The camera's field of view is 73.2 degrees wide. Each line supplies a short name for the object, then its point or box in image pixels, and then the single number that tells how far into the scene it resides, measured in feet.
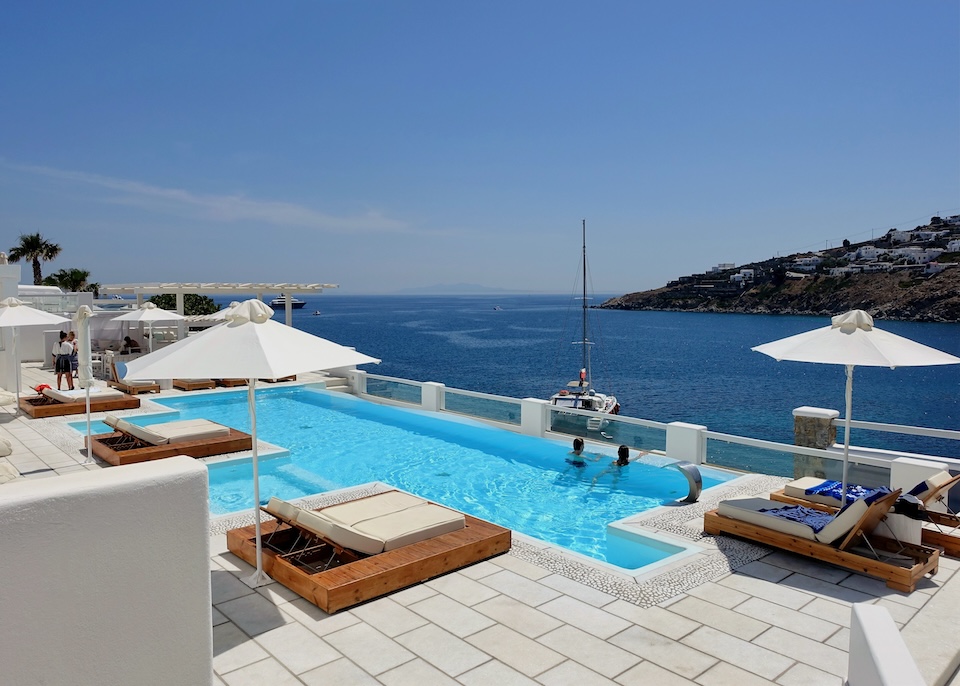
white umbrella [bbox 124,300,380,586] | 17.02
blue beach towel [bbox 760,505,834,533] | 21.10
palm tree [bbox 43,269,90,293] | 170.50
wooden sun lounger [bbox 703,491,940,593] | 18.65
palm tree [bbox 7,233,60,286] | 173.06
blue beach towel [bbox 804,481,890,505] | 24.26
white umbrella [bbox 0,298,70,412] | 41.47
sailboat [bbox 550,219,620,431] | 74.49
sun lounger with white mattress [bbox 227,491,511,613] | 17.60
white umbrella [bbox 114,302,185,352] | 58.59
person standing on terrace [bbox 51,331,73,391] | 53.72
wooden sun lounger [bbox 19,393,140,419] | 46.29
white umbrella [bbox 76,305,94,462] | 33.58
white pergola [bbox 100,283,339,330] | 71.00
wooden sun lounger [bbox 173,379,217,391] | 60.54
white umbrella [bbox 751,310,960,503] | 21.54
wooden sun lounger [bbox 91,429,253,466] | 33.12
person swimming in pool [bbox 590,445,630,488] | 35.32
